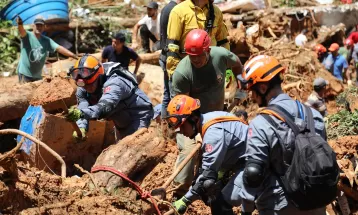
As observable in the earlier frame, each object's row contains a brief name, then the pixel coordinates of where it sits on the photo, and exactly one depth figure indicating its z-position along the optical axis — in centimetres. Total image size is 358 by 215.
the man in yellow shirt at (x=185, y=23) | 804
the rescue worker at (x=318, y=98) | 1139
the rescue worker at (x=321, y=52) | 1620
